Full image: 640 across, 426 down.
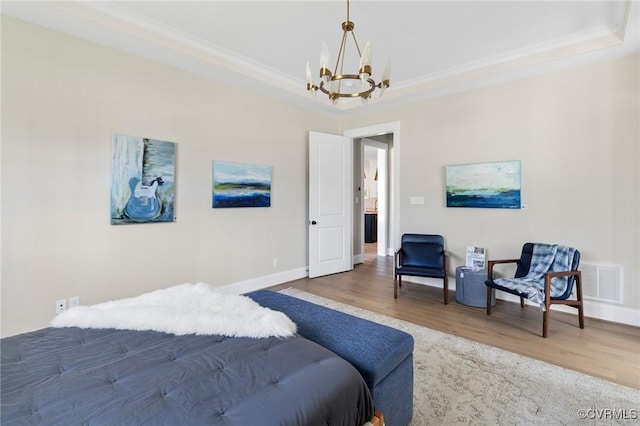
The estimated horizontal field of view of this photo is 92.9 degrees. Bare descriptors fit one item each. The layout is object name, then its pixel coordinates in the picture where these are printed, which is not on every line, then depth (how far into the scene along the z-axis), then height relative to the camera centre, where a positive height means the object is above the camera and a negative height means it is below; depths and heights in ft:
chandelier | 6.81 +3.15
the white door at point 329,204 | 16.11 +0.45
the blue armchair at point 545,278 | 9.36 -2.24
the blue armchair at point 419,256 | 12.87 -1.96
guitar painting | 9.89 +1.10
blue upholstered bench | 4.87 -2.35
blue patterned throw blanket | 9.56 -2.09
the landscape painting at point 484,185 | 12.30 +1.17
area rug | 5.85 -3.88
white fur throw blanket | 5.12 -1.87
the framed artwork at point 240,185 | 12.63 +1.19
